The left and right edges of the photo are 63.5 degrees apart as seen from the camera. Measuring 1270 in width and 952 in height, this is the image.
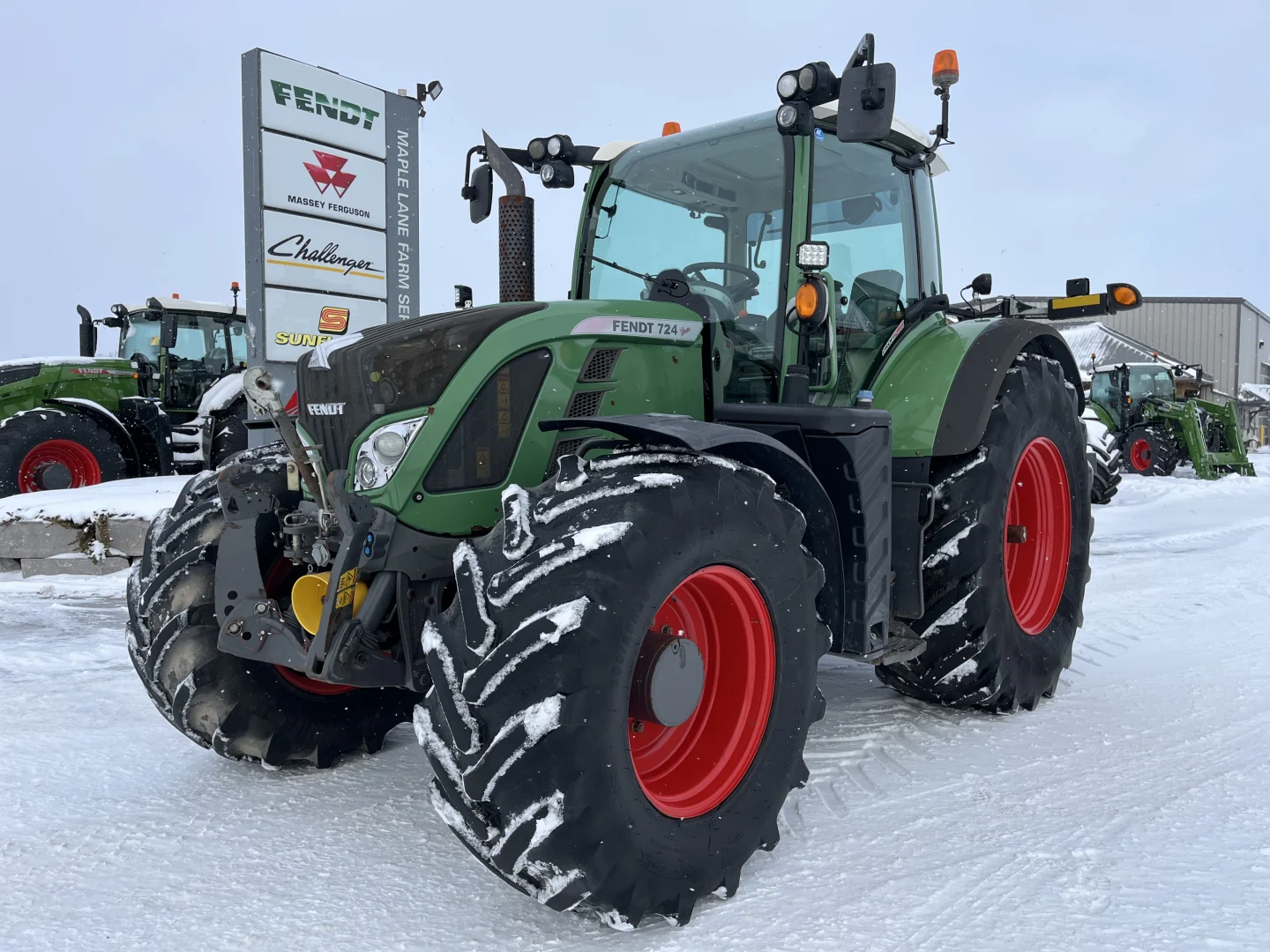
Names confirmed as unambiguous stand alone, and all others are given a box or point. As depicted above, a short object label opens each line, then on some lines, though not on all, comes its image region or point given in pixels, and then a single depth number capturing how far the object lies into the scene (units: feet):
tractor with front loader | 61.82
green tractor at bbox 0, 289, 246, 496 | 35.19
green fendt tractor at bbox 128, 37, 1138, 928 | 7.19
